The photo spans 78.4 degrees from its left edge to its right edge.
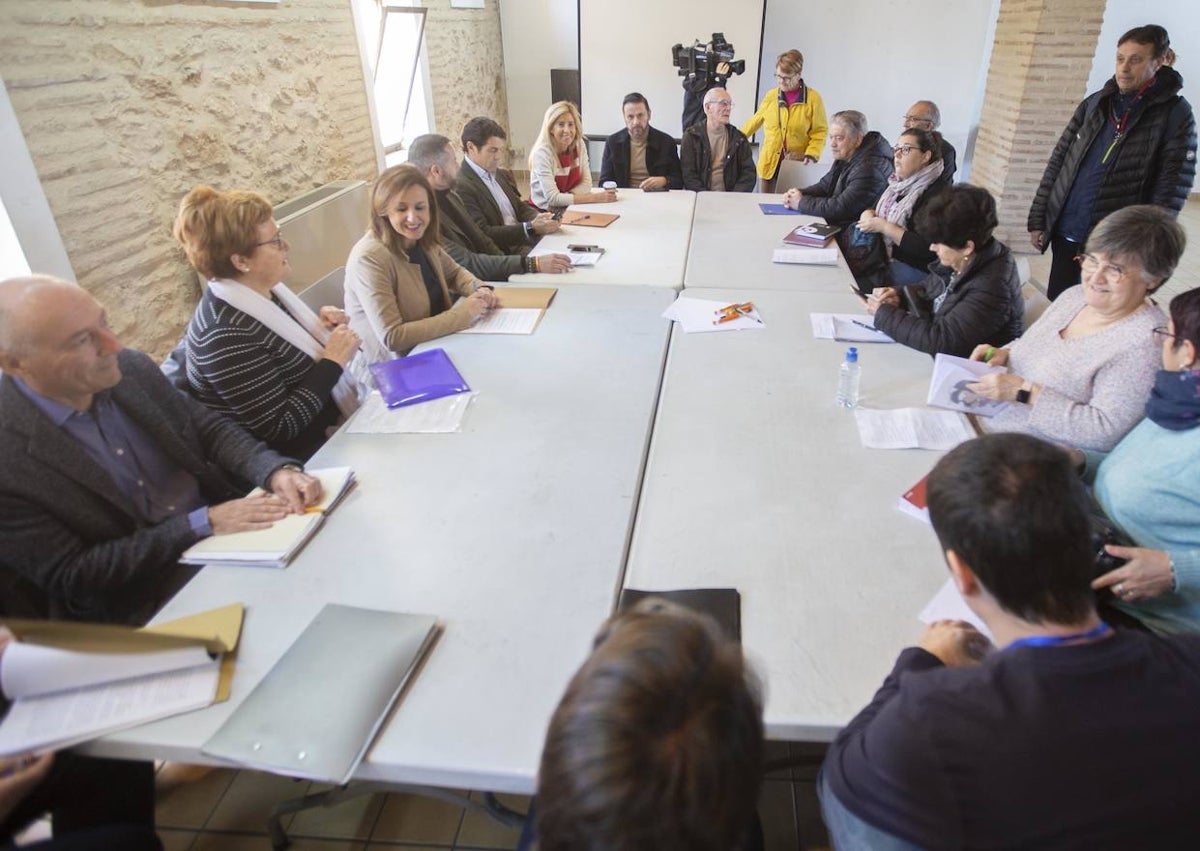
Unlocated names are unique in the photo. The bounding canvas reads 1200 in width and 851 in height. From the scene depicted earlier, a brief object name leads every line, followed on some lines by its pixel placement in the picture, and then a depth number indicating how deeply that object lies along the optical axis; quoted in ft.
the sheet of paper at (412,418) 6.77
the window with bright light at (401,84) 17.85
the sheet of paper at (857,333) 8.60
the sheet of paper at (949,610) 4.48
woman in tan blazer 8.59
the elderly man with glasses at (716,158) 16.96
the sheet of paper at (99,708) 3.74
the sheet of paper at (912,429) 6.43
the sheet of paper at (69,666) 3.65
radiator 12.14
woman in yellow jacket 17.16
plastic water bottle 7.13
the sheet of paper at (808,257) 11.39
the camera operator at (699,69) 18.94
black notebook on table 4.58
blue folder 14.37
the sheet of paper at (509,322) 8.92
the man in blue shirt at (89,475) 4.90
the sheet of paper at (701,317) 8.86
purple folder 7.26
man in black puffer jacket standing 10.93
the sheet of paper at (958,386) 6.89
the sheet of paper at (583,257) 11.39
